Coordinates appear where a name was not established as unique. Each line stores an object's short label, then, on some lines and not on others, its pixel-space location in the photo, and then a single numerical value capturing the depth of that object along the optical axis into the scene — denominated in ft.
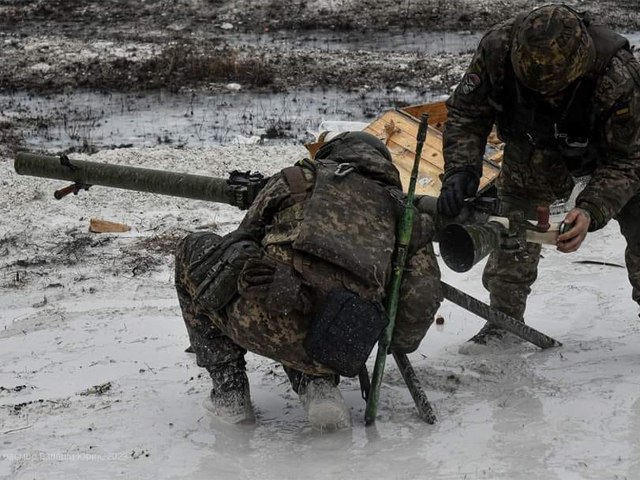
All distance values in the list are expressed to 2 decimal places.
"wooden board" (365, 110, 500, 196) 45.28
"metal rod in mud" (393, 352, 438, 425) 23.00
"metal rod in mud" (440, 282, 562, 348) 26.08
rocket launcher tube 27.86
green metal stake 21.92
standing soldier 23.84
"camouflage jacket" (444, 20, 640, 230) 24.53
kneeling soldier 20.94
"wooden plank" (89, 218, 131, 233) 43.88
